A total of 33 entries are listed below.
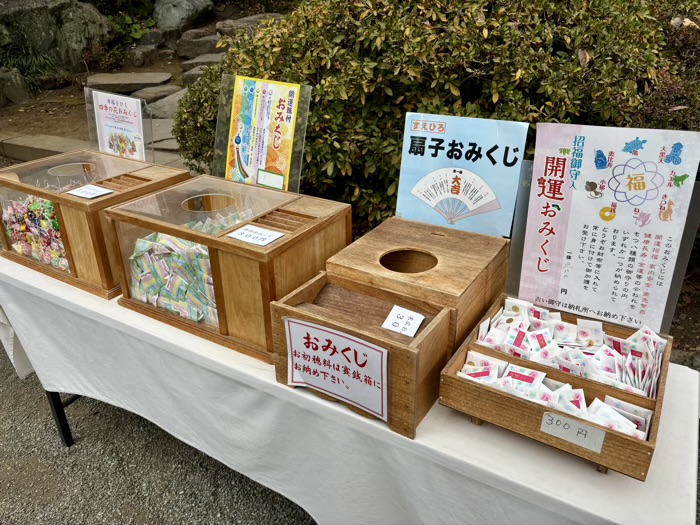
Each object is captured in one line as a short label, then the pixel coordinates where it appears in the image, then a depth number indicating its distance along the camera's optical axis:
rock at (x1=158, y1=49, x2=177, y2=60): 9.77
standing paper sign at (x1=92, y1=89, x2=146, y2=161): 2.38
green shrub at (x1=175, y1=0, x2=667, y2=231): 2.42
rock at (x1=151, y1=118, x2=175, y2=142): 6.02
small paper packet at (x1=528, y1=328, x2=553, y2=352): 1.43
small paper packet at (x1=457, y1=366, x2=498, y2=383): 1.33
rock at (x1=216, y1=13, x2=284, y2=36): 8.85
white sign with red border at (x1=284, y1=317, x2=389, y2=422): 1.28
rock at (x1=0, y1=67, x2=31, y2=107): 8.52
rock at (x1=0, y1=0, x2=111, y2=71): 9.09
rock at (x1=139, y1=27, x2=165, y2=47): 10.01
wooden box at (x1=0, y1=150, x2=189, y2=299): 1.93
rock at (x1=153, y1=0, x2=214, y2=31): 10.08
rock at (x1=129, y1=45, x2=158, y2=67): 9.51
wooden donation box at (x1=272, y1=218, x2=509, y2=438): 1.28
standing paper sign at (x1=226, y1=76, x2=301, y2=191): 1.97
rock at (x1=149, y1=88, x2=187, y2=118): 6.79
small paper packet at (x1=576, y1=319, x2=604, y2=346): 1.47
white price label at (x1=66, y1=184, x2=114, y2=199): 1.93
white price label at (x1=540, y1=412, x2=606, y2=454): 1.13
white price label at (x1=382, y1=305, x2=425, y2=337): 1.34
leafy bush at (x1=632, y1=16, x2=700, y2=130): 2.57
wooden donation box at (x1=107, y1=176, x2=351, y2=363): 1.58
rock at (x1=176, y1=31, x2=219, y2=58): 9.12
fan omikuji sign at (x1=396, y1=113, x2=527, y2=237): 1.66
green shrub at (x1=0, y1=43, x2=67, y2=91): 9.05
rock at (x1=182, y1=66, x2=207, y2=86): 7.85
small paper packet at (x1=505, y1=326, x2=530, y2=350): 1.43
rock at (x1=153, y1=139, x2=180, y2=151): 5.73
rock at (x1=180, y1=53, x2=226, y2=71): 8.28
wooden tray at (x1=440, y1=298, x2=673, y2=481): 1.10
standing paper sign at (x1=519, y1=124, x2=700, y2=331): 1.39
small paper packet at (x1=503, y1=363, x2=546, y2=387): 1.31
